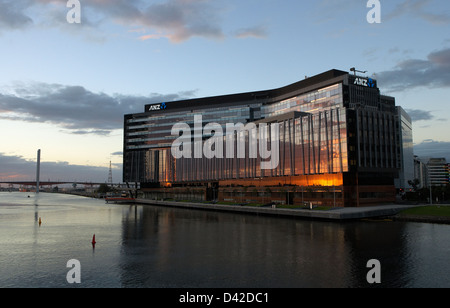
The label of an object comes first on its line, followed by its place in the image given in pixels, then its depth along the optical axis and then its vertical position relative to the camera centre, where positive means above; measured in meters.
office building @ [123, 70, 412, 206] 100.50 +10.28
